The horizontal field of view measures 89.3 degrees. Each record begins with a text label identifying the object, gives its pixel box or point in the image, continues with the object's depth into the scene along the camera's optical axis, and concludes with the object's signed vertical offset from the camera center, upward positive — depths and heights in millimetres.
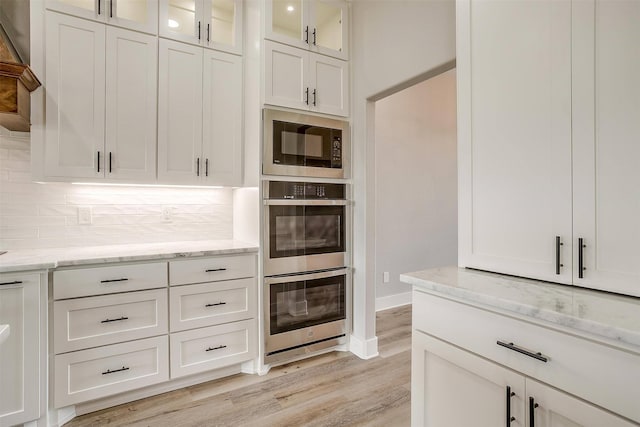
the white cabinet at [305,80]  2422 +1051
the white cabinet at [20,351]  1680 -730
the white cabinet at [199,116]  2324 +730
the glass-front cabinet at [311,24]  2447 +1507
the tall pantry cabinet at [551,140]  1025 +270
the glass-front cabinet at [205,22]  2326 +1435
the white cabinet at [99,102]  2016 +732
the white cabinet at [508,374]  846 -505
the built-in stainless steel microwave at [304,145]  2418 +536
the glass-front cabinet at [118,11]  2033 +1328
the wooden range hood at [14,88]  1727 +692
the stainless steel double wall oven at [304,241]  2447 -228
